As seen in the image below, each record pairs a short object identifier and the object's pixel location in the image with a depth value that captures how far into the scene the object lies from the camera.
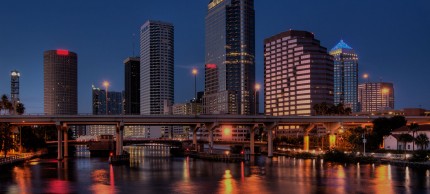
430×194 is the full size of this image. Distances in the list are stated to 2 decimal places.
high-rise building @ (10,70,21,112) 160.50
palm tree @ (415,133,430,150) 111.32
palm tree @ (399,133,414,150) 114.31
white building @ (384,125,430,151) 121.12
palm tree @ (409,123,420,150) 116.59
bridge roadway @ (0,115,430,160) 130.75
